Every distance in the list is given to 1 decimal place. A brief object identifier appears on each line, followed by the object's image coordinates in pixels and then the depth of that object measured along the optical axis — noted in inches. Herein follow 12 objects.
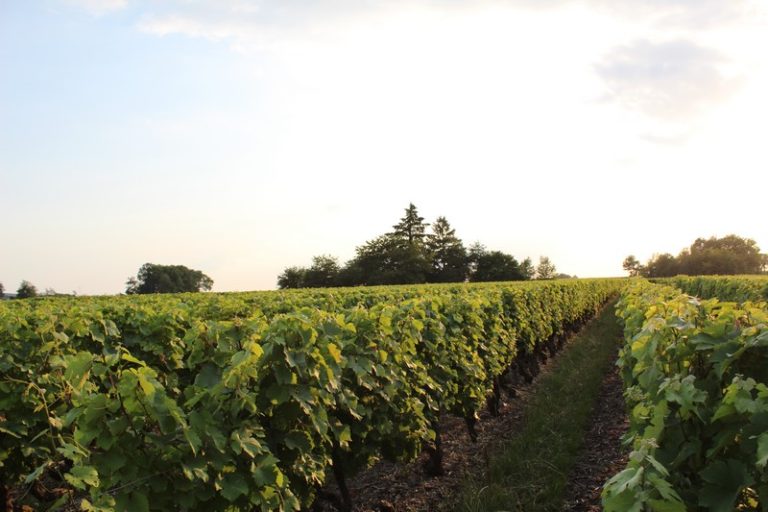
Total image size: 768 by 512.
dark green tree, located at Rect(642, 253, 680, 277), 4864.7
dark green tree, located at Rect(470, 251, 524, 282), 3481.8
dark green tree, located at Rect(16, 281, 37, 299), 3872.0
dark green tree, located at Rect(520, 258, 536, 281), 3555.6
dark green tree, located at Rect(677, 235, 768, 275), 4407.0
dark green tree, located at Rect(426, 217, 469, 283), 3708.2
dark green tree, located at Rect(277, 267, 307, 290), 3609.7
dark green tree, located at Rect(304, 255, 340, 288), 3415.4
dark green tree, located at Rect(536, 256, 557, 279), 5560.0
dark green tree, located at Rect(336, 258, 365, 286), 3321.9
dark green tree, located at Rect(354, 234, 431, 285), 3184.1
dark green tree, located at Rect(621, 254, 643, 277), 6392.7
